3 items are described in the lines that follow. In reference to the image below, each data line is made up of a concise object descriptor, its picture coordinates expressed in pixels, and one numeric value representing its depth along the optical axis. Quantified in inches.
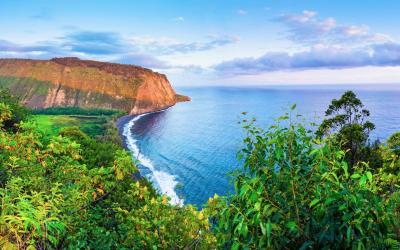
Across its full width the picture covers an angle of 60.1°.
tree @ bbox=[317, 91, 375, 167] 1695.4
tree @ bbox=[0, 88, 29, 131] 1457.2
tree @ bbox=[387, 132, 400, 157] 1304.1
